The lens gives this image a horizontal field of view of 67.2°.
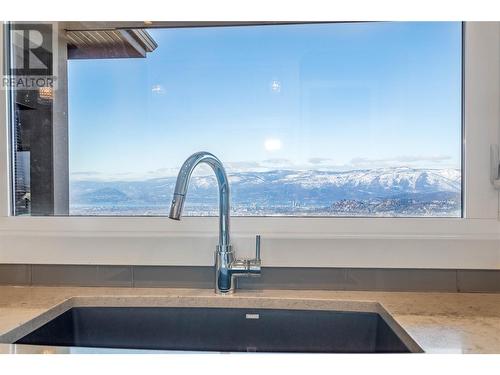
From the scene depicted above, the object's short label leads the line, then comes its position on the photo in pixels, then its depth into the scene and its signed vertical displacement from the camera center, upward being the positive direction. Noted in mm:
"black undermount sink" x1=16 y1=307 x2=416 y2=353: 918 -373
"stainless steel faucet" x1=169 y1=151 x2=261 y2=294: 948 -191
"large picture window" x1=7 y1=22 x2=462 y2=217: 1075 +172
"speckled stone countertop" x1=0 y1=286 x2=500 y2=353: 750 -299
